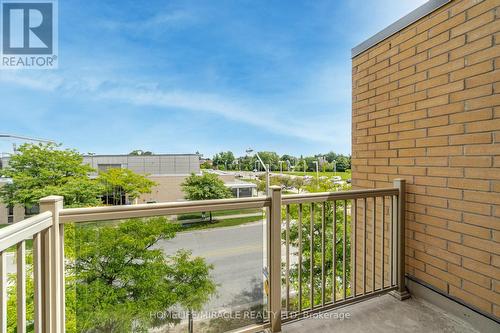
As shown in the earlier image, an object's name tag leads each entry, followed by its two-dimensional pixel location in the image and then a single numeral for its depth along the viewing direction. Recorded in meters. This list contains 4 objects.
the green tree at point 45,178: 10.99
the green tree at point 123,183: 14.30
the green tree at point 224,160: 26.11
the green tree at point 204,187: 17.44
